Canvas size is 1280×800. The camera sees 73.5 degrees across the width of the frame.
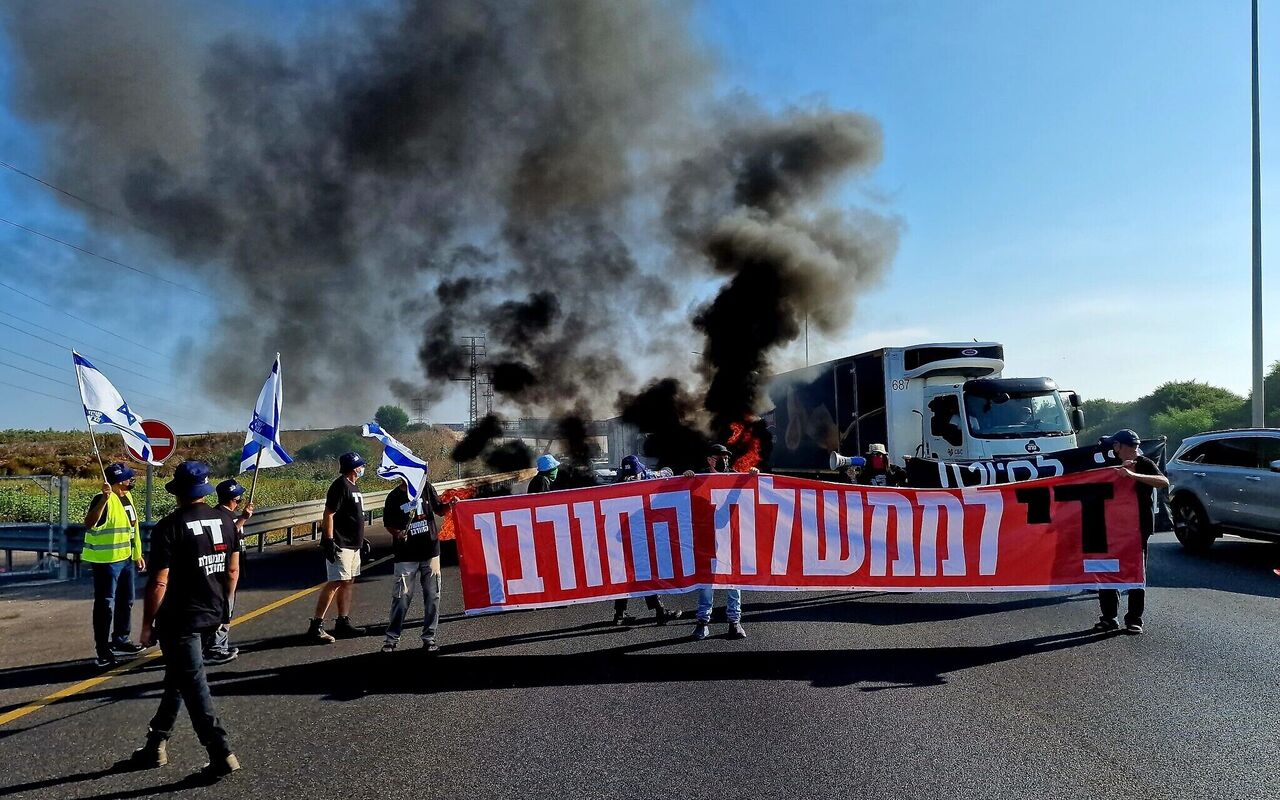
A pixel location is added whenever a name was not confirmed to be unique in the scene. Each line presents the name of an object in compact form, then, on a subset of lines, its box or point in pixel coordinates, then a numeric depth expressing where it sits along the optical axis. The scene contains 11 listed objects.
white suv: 10.59
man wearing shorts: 7.27
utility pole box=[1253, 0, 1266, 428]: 18.83
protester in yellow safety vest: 6.78
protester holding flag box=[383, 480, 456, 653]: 6.77
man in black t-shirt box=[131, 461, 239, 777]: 4.20
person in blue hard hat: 8.40
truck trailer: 13.40
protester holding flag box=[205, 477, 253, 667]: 6.36
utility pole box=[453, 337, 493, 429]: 37.00
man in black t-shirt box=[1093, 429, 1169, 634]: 6.93
